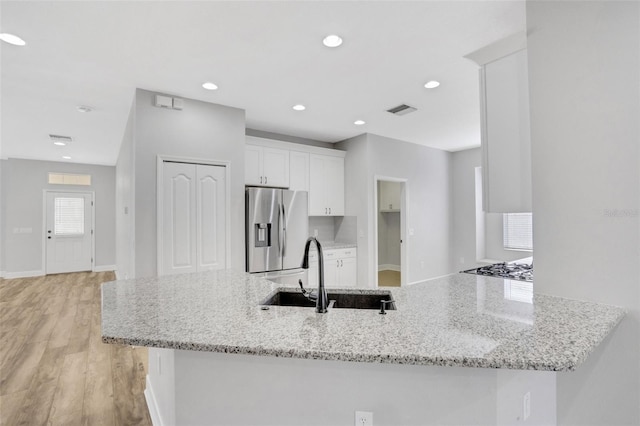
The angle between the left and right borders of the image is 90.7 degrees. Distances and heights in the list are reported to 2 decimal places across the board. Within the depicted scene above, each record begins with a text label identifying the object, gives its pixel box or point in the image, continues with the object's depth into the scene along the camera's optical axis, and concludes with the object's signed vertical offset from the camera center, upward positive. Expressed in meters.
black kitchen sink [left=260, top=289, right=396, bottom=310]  1.73 -0.45
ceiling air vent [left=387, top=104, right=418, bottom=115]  3.81 +1.34
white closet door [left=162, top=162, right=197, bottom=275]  3.32 +0.02
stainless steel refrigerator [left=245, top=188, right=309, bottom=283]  3.82 -0.16
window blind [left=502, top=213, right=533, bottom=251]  5.46 -0.24
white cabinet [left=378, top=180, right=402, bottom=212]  7.85 +0.56
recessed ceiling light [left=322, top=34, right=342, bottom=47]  2.33 +1.33
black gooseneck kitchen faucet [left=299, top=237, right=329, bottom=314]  1.40 -0.32
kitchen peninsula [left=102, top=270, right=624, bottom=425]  1.02 -0.43
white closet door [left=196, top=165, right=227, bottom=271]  3.52 +0.03
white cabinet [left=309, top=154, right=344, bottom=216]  5.00 +0.55
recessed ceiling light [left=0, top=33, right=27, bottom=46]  2.27 +1.34
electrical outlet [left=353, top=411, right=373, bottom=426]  1.20 -0.76
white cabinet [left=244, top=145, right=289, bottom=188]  4.32 +0.75
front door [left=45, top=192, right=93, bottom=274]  7.19 -0.25
